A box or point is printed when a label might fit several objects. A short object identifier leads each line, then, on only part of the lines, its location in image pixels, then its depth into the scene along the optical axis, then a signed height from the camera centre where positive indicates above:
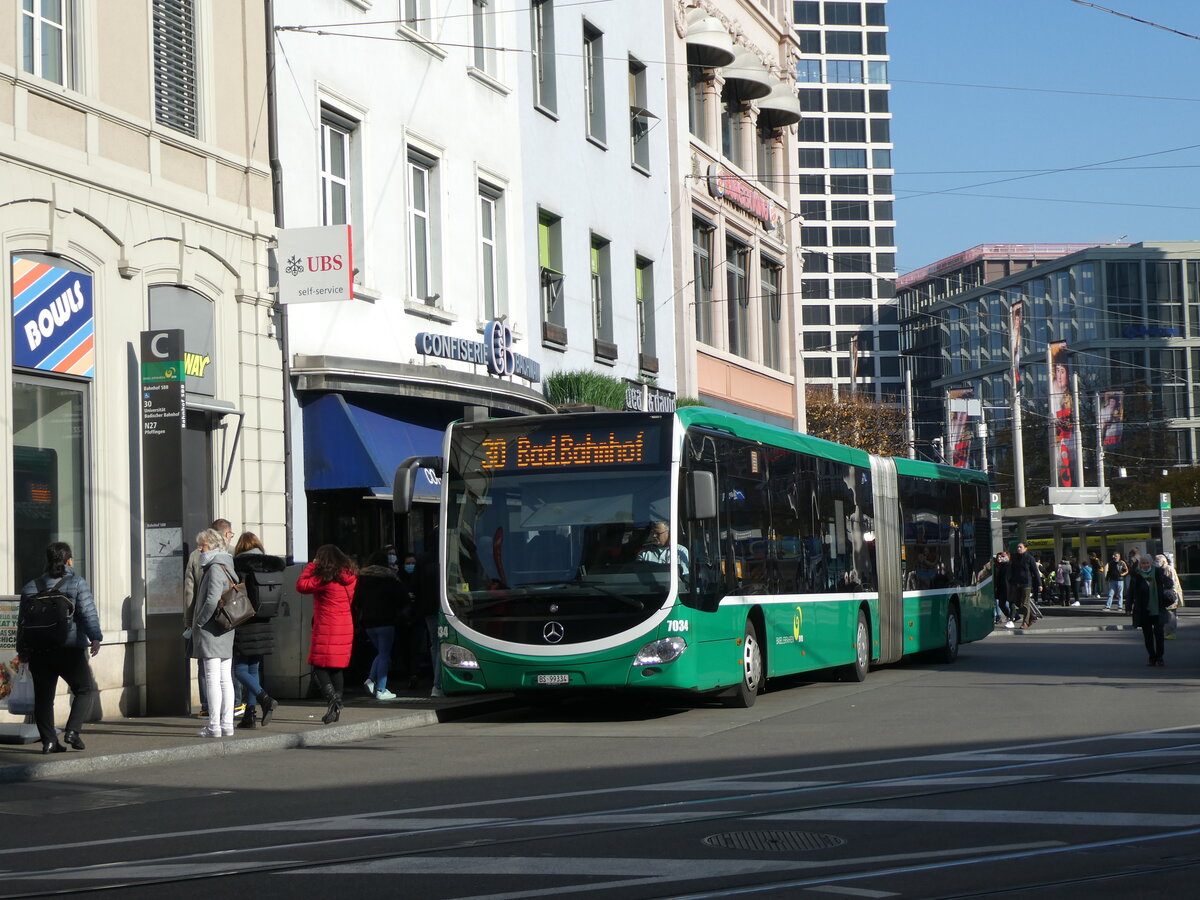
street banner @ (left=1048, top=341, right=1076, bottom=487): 66.94 +3.79
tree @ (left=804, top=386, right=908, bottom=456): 68.38 +3.82
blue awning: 19.89 +0.93
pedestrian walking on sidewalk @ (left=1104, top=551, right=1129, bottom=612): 44.94 -1.93
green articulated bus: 15.62 -0.31
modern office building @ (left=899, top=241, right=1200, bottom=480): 115.75 +13.16
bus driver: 15.68 -0.24
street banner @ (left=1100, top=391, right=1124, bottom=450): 81.12 +4.36
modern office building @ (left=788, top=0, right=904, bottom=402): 141.88 +27.98
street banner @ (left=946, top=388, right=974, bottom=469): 70.12 +3.50
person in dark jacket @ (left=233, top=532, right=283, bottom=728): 15.20 -0.99
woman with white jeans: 14.45 -0.90
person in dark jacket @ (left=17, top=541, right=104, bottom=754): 13.27 -0.93
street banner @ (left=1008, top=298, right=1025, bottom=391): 64.38 +6.79
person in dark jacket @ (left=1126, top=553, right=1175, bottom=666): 22.98 -1.34
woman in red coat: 15.66 -0.78
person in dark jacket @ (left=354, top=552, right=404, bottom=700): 18.16 -0.86
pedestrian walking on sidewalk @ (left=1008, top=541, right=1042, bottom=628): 36.84 -1.58
